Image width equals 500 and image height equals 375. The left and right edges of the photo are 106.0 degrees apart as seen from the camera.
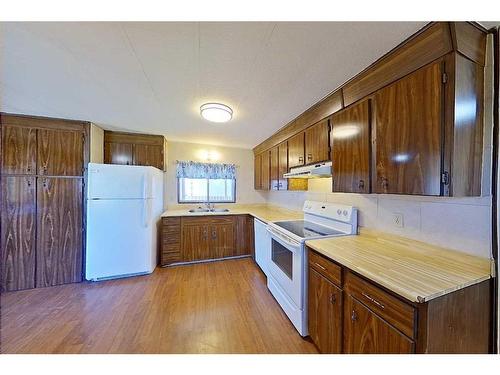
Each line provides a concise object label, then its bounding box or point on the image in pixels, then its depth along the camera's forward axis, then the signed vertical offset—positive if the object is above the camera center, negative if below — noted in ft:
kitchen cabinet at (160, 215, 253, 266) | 10.31 -3.00
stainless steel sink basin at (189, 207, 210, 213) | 12.42 -1.56
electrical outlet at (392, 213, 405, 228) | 4.91 -0.84
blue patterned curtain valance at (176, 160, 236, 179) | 12.61 +1.12
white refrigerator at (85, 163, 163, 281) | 8.41 -1.68
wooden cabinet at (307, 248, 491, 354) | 2.67 -2.13
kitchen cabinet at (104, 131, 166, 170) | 10.15 +2.02
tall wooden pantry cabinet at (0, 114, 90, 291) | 7.50 -0.68
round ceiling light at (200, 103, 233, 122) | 6.54 +2.69
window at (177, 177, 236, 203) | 12.87 -0.27
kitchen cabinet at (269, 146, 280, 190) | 10.16 +1.04
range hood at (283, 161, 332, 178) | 6.06 +0.62
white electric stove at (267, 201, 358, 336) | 5.31 -1.89
